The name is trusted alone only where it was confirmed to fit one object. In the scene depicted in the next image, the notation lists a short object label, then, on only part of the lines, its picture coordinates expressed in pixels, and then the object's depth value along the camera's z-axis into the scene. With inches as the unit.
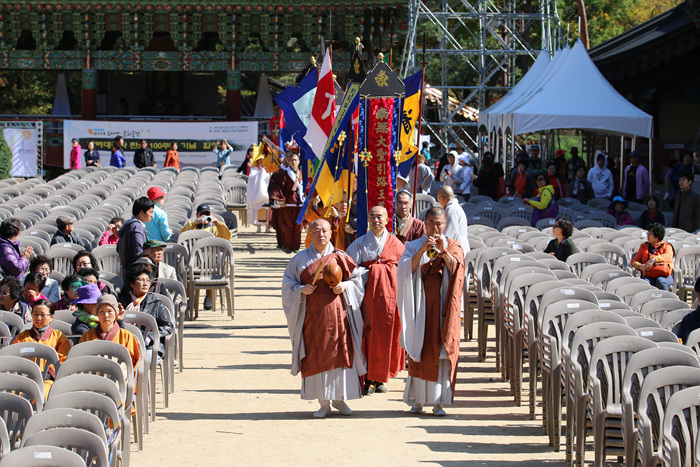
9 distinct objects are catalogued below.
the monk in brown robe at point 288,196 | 1071.6
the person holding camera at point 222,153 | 1777.7
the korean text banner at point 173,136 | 1982.7
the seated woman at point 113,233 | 776.1
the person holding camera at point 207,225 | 833.6
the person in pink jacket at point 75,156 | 1806.5
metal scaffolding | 1545.4
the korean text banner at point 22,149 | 1921.2
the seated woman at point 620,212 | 944.1
